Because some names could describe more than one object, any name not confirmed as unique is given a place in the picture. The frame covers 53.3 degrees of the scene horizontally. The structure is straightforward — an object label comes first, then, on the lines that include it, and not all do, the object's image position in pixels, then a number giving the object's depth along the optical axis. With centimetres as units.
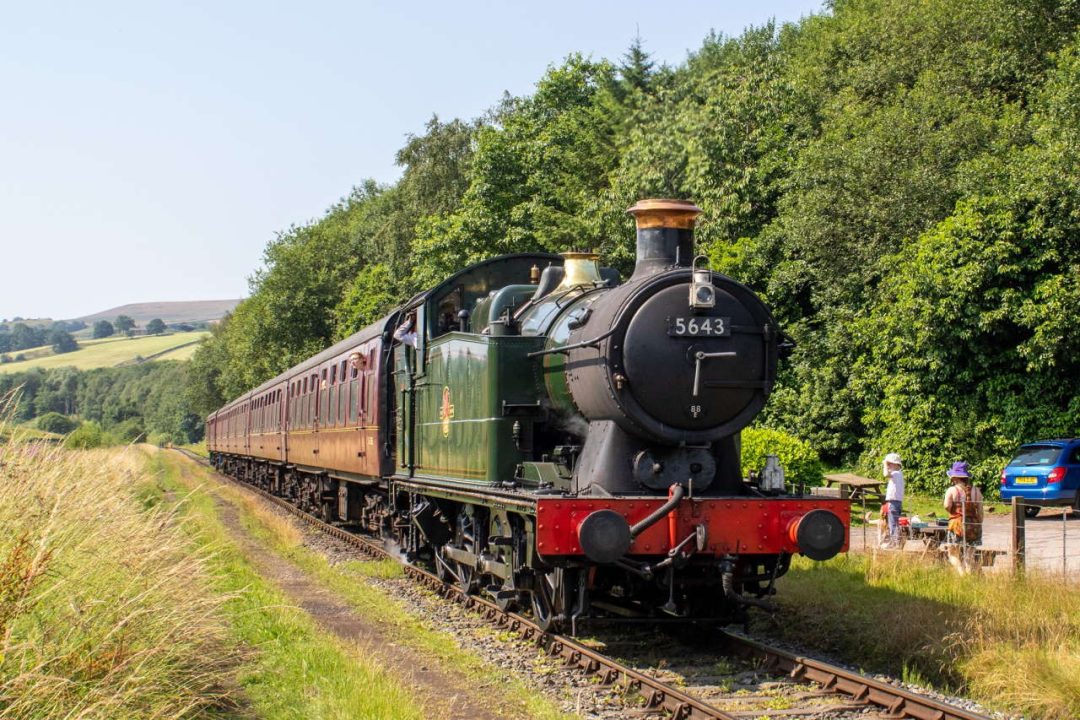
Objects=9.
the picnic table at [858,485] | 1883
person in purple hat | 1211
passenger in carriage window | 1560
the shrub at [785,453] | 1962
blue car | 1938
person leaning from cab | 1272
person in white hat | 1399
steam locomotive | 808
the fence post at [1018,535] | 1095
